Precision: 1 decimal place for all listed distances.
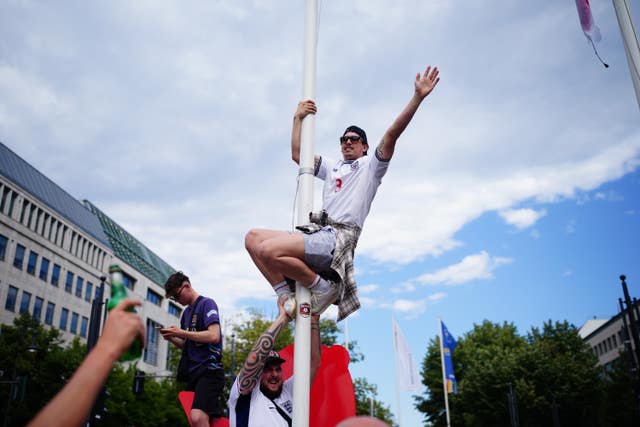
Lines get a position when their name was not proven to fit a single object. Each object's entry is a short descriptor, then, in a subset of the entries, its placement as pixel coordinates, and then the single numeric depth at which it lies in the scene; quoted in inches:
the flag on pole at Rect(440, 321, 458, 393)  1407.5
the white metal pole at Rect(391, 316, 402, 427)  1127.2
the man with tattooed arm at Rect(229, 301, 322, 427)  197.2
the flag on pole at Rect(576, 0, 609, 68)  306.0
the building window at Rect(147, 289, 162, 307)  2551.7
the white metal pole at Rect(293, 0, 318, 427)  161.2
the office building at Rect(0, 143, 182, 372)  1685.5
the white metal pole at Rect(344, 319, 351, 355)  1552.2
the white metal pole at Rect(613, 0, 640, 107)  273.6
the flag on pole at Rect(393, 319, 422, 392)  1082.7
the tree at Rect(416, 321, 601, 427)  1505.9
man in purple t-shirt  223.1
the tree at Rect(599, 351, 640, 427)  1176.2
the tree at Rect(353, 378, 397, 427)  1964.8
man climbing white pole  179.0
